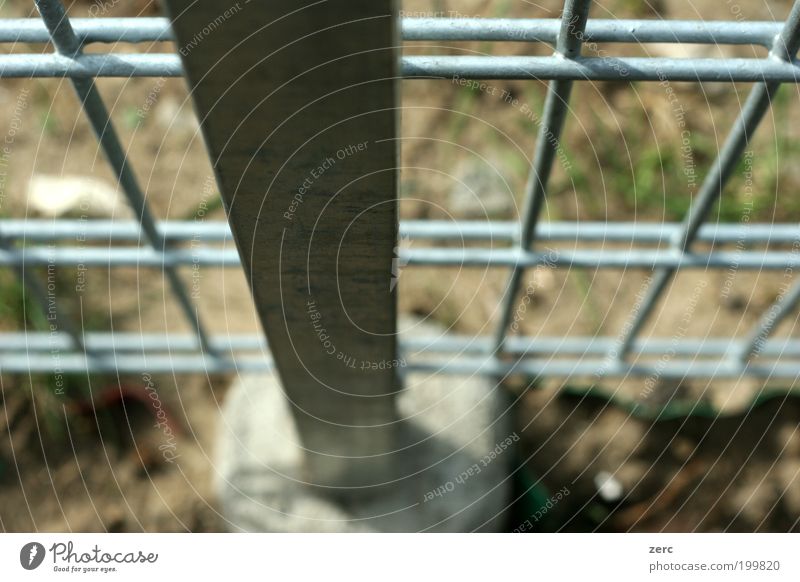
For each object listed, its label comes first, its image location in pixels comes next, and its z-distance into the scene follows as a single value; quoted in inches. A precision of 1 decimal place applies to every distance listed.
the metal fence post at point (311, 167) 14.6
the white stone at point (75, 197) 26.6
